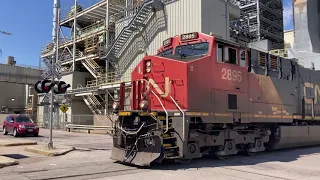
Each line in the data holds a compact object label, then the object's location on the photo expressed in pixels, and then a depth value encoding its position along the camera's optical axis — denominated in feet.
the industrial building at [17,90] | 162.81
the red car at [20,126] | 84.28
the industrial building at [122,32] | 89.86
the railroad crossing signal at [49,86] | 47.21
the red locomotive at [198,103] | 32.65
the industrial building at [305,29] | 72.08
